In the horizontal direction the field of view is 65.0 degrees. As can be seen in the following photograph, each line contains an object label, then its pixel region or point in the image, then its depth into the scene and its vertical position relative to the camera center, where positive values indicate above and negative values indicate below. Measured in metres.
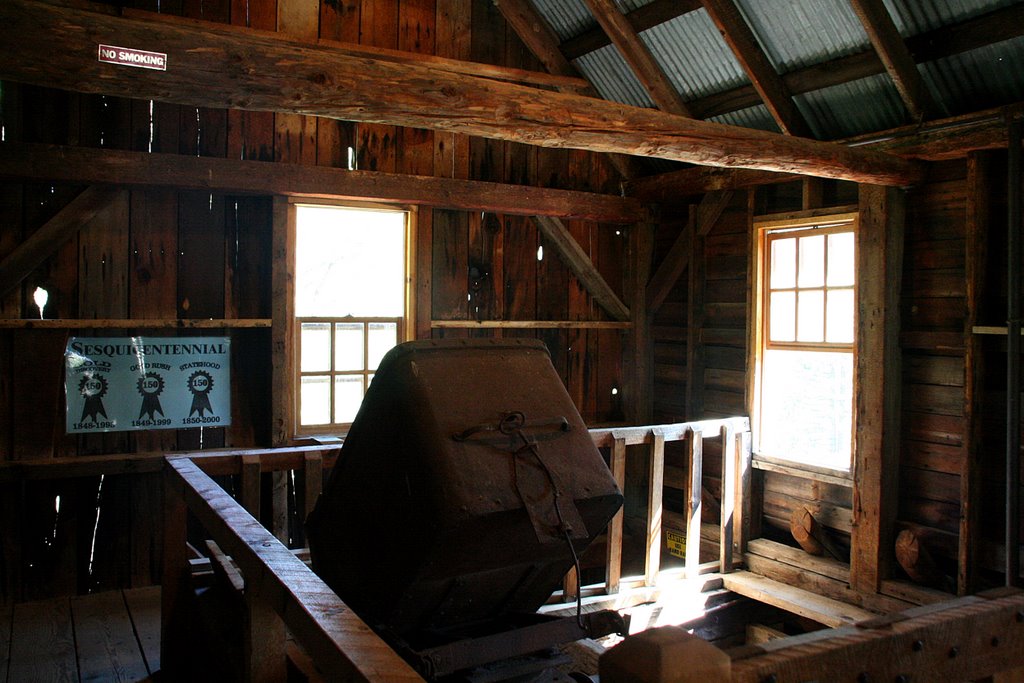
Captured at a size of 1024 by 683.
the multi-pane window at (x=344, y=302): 5.88 +0.19
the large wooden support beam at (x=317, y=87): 2.62 +0.95
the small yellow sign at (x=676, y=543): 6.77 -1.79
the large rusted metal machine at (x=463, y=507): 2.49 -0.57
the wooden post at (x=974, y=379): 4.77 -0.25
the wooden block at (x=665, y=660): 0.84 -0.35
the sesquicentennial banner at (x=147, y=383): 5.16 -0.39
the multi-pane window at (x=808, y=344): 5.62 -0.07
